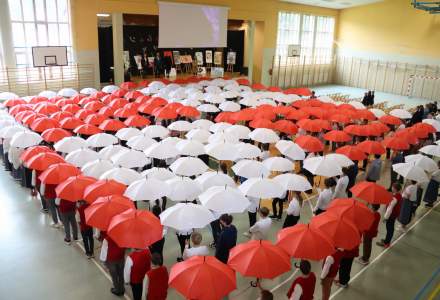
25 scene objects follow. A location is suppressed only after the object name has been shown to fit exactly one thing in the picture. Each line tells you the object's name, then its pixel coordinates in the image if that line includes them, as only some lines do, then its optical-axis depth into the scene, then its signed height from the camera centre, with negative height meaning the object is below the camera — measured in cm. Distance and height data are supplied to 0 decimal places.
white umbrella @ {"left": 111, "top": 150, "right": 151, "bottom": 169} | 891 -261
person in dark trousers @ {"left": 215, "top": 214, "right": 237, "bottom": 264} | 671 -325
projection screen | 2305 +126
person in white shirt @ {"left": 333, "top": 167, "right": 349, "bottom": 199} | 887 -303
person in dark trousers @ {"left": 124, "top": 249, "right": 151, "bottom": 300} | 583 -328
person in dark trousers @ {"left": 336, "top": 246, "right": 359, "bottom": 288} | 676 -381
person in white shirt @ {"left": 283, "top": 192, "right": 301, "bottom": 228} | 780 -319
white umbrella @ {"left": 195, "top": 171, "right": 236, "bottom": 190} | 803 -271
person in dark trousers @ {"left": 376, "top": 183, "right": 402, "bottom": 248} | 804 -321
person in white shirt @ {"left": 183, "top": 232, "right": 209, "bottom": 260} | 597 -307
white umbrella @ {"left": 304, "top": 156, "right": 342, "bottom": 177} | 888 -263
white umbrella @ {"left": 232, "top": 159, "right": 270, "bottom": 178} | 879 -270
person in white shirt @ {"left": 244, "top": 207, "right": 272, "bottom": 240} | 702 -313
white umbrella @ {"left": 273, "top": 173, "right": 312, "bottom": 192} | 805 -272
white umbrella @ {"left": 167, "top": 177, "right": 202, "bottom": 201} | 755 -275
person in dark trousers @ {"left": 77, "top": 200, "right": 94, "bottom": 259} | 720 -356
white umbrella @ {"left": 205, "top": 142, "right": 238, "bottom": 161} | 987 -260
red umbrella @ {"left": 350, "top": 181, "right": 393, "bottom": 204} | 765 -275
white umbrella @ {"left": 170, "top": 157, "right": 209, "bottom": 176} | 877 -268
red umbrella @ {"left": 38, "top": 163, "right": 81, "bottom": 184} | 767 -257
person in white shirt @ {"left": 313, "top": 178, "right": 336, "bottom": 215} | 823 -300
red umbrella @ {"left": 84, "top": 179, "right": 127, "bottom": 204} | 701 -263
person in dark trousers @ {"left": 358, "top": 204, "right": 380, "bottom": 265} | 748 -360
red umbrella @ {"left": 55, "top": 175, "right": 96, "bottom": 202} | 709 -263
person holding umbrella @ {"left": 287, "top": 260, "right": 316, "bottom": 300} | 531 -316
